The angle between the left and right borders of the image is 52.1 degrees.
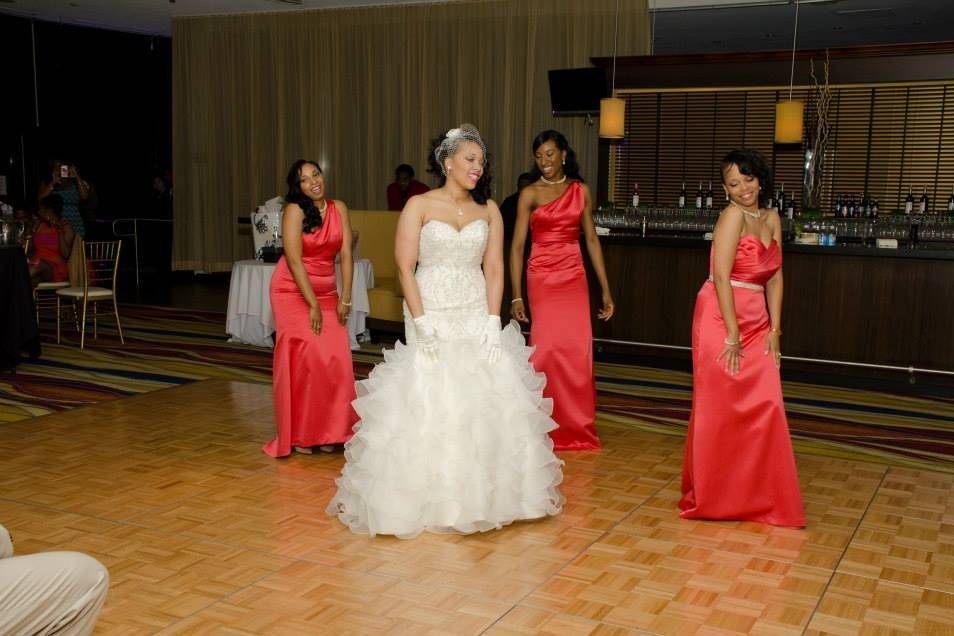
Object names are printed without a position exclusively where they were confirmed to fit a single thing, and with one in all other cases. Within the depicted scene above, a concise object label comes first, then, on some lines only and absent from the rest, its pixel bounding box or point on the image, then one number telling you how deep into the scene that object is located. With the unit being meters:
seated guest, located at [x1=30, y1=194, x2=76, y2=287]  9.11
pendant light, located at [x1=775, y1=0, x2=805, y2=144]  8.14
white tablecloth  8.62
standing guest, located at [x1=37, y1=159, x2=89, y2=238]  11.41
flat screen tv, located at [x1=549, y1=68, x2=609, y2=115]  10.38
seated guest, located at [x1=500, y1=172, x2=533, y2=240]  8.29
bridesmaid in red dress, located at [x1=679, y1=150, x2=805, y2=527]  4.14
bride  3.98
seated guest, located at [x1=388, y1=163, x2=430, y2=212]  11.59
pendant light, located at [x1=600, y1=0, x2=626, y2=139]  8.84
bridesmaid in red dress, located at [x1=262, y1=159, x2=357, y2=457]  5.13
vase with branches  8.83
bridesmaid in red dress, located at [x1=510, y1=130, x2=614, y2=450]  5.32
